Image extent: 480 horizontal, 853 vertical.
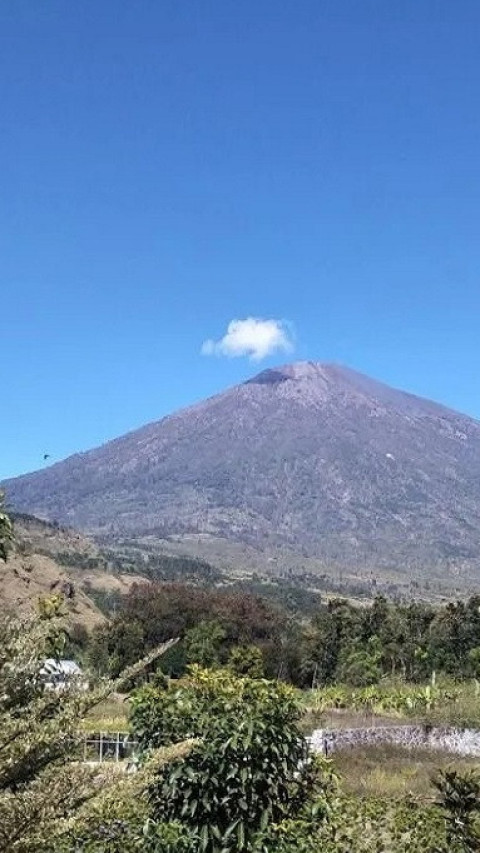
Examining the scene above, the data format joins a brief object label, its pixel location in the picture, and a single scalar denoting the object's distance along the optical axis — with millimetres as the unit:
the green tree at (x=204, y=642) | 43375
